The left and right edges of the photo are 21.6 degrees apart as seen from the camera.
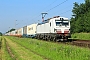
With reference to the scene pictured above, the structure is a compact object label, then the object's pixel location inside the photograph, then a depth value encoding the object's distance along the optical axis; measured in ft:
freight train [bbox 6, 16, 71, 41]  109.60
